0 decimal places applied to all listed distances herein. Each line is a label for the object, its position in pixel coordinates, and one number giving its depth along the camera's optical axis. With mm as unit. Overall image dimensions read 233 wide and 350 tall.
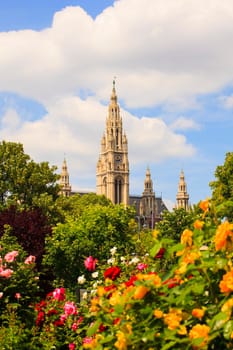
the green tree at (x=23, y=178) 49656
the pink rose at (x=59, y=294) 9852
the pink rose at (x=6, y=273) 10406
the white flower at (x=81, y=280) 9466
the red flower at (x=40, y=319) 10453
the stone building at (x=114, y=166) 157000
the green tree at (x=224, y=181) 45625
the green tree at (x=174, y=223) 37844
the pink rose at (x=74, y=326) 10237
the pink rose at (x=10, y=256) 10945
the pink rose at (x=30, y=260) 11914
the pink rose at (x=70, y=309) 9922
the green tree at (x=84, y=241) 26203
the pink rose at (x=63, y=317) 10203
